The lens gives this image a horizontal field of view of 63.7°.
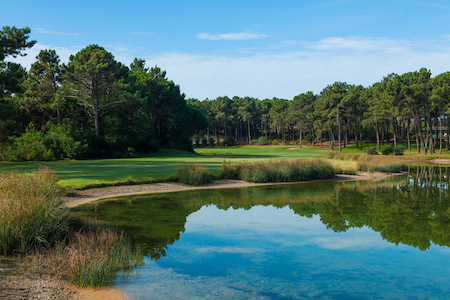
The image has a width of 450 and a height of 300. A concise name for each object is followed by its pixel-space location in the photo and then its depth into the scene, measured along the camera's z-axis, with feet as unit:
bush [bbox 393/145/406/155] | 192.38
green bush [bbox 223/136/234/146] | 362.74
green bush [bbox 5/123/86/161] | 123.76
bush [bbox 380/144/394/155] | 186.01
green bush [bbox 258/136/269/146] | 347.34
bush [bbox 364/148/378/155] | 171.73
